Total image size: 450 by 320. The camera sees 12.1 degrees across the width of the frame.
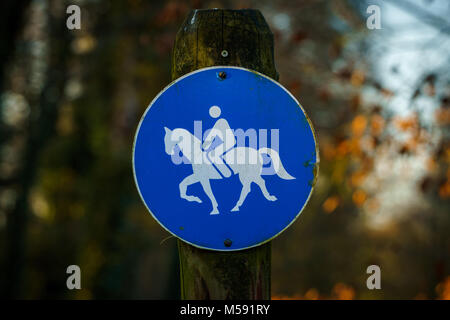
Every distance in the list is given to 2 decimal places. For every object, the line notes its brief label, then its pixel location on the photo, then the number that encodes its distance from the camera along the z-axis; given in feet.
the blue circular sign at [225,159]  15.25
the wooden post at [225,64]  15.35
